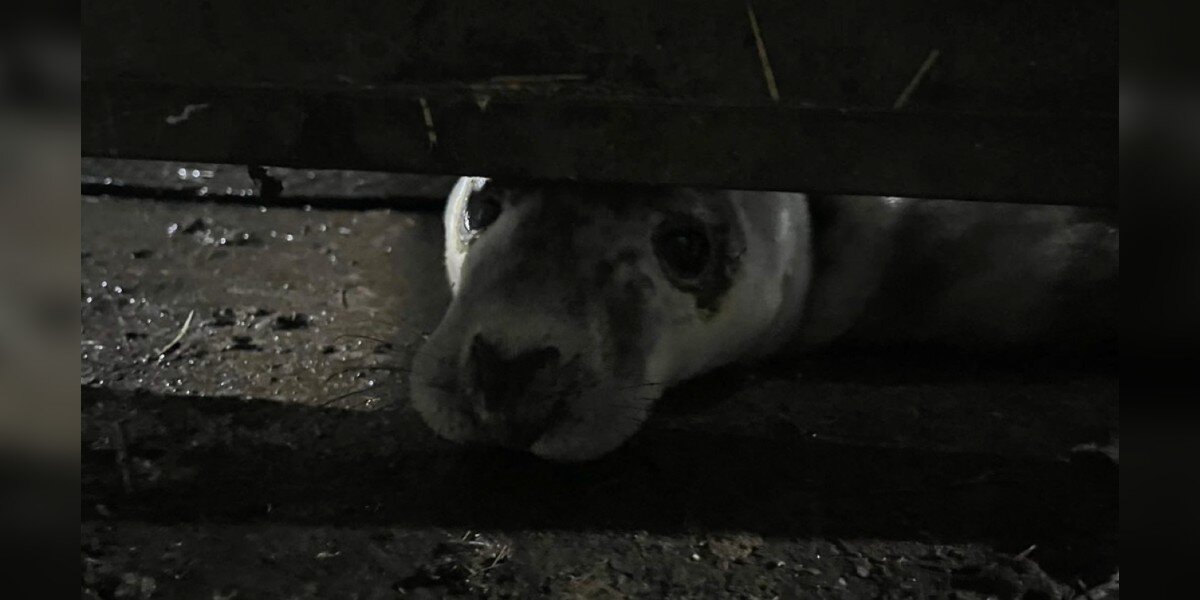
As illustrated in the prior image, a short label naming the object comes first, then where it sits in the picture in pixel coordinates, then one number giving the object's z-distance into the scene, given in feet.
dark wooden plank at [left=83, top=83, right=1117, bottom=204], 1.58
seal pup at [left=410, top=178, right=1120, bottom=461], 1.79
